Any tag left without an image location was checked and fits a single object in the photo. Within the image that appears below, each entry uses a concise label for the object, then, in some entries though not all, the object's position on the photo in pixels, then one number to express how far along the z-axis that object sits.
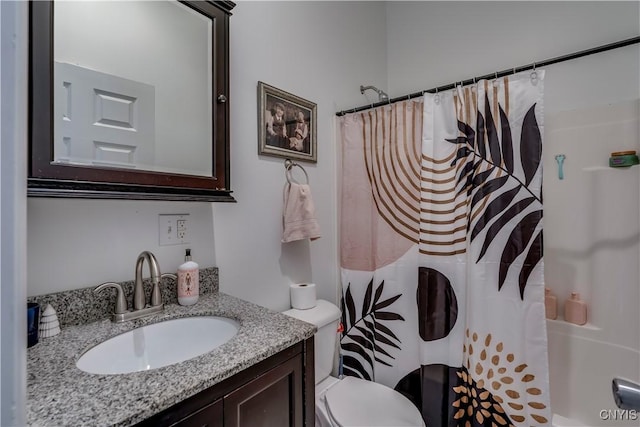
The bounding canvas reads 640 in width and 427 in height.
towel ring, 1.50
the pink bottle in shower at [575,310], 1.54
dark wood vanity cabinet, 0.59
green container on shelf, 1.44
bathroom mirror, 0.78
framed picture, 1.38
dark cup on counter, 0.71
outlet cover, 1.05
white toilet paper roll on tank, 1.46
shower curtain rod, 1.10
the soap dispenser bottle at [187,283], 1.02
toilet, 1.17
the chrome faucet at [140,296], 0.89
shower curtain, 1.18
